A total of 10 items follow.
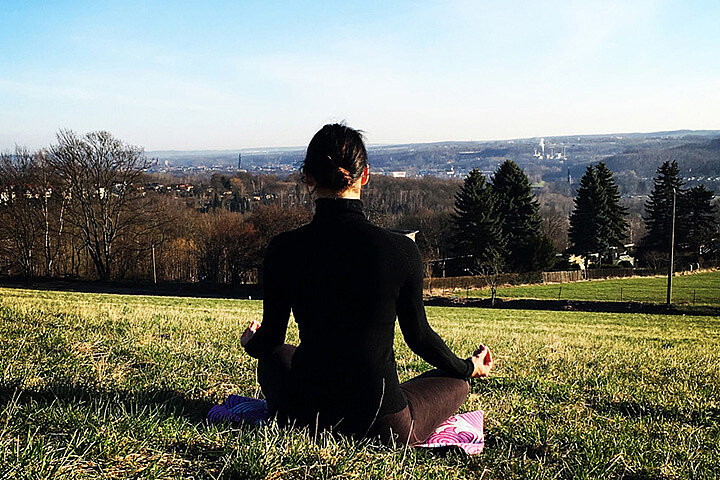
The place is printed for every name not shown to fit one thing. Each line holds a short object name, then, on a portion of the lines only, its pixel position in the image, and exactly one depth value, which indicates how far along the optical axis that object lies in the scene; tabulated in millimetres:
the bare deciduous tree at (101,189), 41094
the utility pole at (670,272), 36225
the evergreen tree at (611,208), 56812
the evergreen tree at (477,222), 51625
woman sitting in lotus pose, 2596
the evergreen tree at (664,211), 55312
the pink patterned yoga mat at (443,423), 2893
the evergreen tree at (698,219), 57031
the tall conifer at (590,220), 56969
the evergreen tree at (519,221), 53688
